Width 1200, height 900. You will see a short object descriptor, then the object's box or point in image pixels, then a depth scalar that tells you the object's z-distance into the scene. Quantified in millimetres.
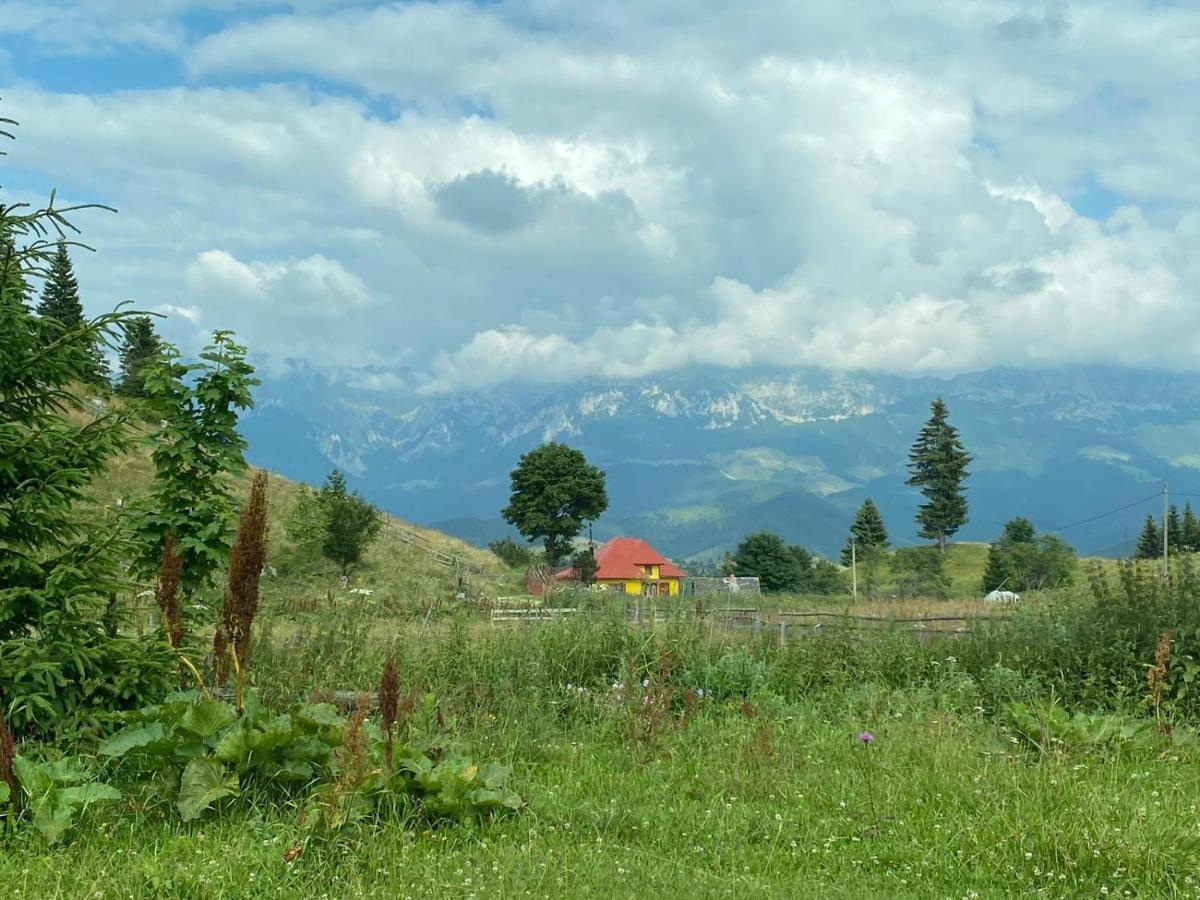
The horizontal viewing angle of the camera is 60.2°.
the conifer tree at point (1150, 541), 104000
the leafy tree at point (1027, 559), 87750
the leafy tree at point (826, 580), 112062
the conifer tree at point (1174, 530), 108506
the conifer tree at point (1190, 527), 106050
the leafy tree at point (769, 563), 110750
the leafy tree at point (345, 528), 50781
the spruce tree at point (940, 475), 120438
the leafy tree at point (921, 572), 94312
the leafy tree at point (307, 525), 47812
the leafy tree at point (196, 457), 12555
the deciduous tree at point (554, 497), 93812
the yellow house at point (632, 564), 129000
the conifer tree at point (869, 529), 112862
